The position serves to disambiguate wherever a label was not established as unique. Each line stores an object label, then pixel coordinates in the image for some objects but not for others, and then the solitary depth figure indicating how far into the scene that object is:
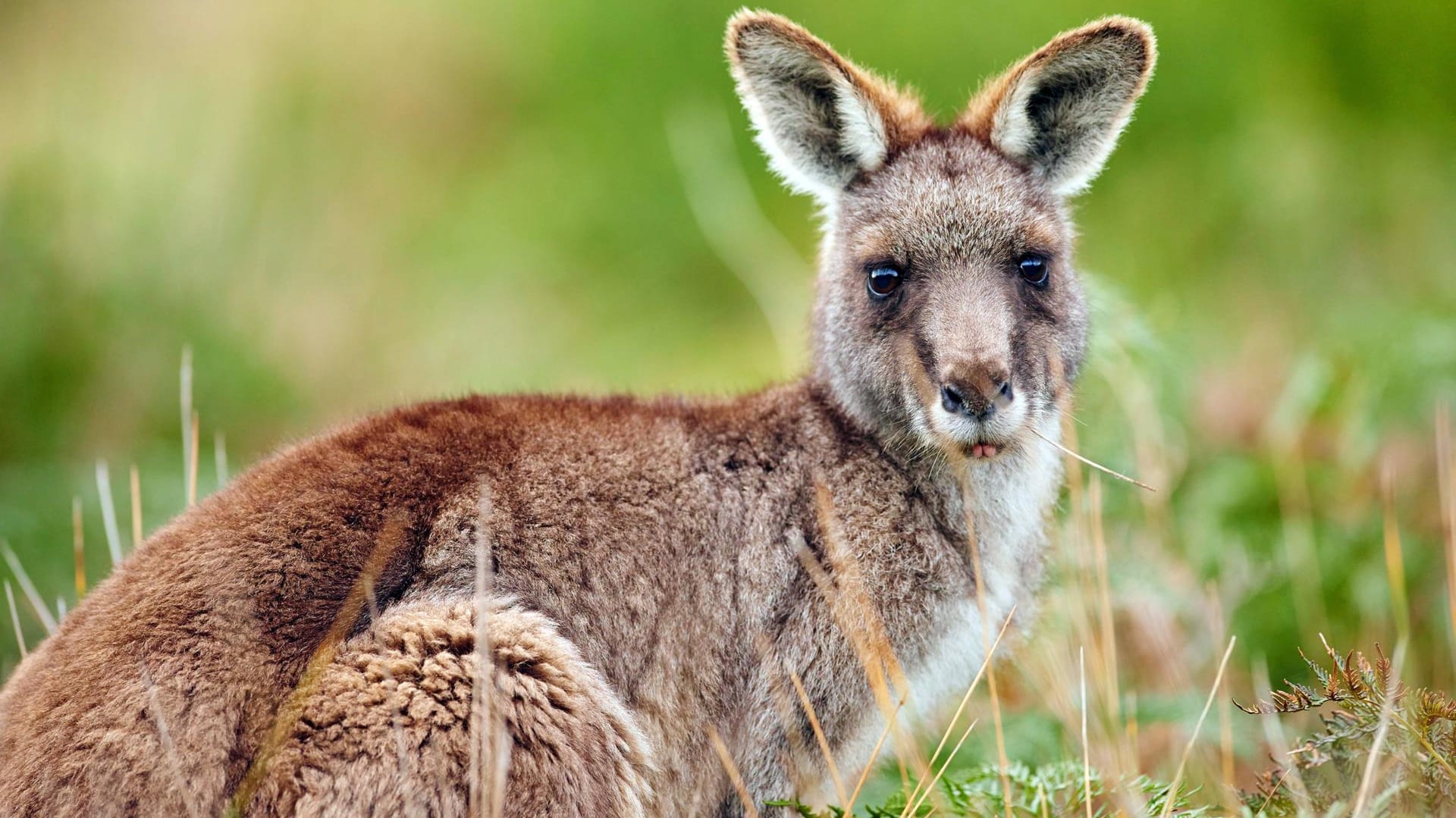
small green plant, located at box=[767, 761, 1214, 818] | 9.32
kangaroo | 8.47
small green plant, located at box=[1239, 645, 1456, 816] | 7.95
